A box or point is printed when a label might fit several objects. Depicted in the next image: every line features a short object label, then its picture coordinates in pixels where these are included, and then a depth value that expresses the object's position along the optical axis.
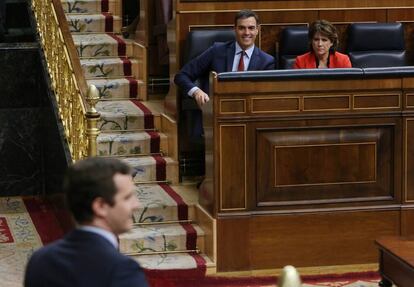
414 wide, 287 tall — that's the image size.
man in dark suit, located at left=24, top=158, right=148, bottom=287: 4.45
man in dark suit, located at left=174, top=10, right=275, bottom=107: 12.23
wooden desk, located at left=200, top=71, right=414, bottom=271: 11.43
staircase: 11.81
